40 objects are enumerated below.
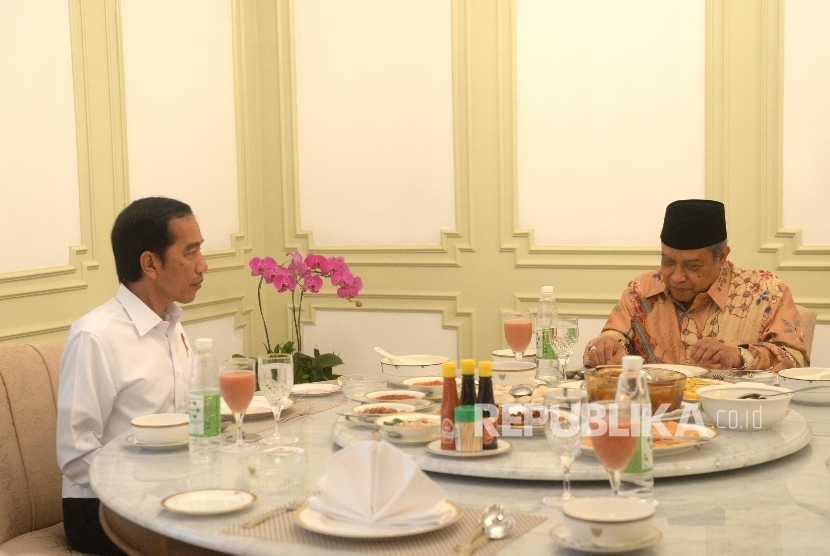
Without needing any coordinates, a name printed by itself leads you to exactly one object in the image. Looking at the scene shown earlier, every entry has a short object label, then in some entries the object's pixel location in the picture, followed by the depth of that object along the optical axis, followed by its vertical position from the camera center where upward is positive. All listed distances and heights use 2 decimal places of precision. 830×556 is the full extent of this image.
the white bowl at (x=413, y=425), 3.32 -0.49
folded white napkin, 2.98 -0.49
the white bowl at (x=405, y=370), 3.92 -0.48
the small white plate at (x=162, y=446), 3.44 -0.53
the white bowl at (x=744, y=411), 3.38 -0.48
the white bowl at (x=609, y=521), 2.87 -0.49
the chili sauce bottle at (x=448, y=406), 3.21 -0.43
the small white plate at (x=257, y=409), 3.67 -0.52
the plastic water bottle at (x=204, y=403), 3.32 -0.43
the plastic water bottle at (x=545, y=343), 4.01 -0.44
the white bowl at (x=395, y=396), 3.69 -0.50
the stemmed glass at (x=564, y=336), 3.85 -0.40
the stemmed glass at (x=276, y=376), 3.41 -0.40
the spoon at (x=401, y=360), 3.98 -0.47
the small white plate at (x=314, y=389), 3.95 -0.53
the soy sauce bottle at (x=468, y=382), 3.21 -0.39
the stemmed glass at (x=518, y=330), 3.97 -0.40
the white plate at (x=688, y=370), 3.93 -0.50
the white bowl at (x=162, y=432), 3.44 -0.50
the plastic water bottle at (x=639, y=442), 2.99 -0.44
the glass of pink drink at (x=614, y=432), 2.95 -0.41
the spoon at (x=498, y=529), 2.95 -0.53
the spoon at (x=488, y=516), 2.97 -0.52
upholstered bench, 3.73 -0.62
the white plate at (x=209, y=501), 3.07 -0.53
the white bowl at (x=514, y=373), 3.76 -0.47
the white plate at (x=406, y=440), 3.33 -0.50
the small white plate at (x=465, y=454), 3.23 -0.50
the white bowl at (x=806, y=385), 3.72 -0.51
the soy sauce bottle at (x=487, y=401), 3.24 -0.43
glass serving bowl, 3.33 -0.43
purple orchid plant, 5.52 -0.35
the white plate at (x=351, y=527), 2.95 -0.53
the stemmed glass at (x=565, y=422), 3.01 -0.41
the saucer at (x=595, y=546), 2.87 -0.52
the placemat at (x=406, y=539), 2.93 -0.54
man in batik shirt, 4.21 -0.41
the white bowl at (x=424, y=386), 3.81 -0.51
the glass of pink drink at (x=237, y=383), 3.37 -0.41
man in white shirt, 3.66 -0.41
